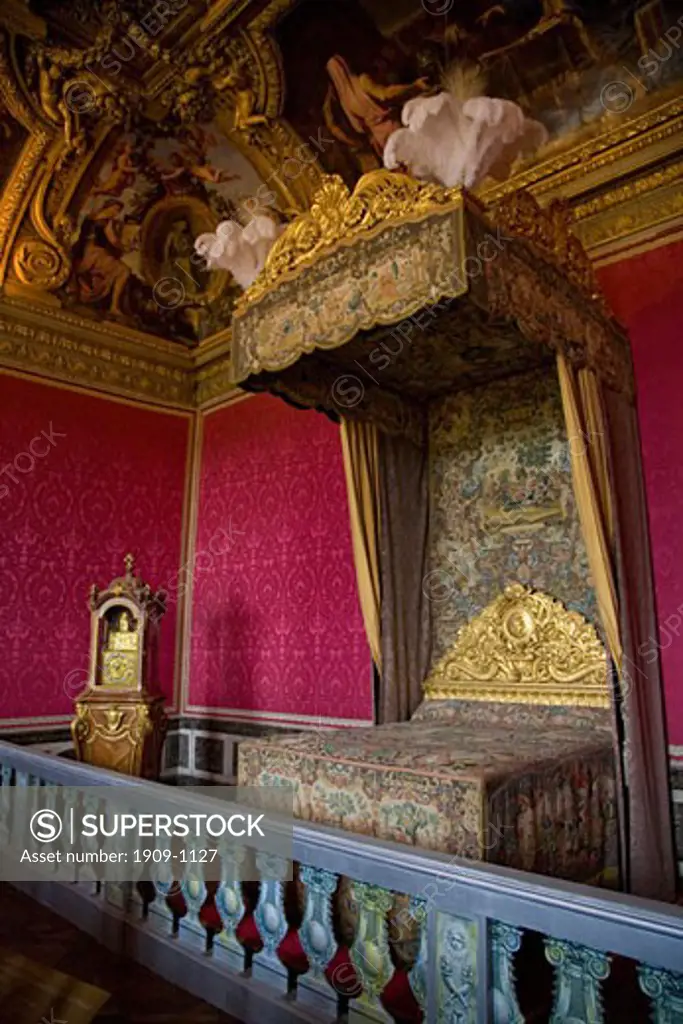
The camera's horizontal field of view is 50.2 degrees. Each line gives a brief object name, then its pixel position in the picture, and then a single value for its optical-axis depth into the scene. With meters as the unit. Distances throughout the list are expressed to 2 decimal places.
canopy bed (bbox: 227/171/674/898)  2.96
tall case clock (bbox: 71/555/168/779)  5.23
